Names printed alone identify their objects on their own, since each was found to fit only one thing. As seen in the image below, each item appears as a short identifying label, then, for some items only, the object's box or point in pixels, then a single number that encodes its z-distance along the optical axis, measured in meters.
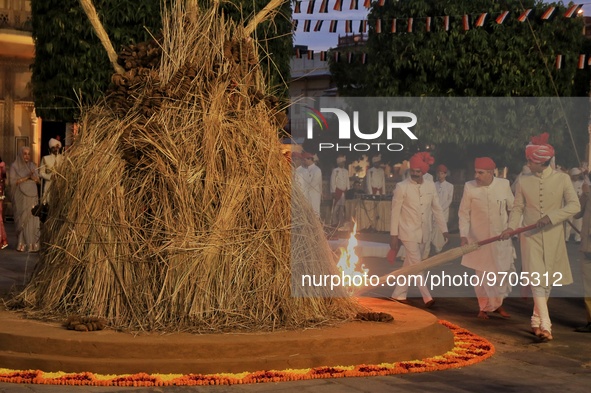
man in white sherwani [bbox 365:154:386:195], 32.22
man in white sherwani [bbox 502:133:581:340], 11.62
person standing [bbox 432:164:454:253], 22.36
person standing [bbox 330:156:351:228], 27.50
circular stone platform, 8.27
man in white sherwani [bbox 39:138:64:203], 16.91
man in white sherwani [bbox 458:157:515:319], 13.66
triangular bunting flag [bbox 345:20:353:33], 24.59
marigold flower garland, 7.97
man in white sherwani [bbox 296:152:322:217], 19.39
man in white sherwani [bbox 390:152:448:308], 14.20
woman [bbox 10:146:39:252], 19.11
